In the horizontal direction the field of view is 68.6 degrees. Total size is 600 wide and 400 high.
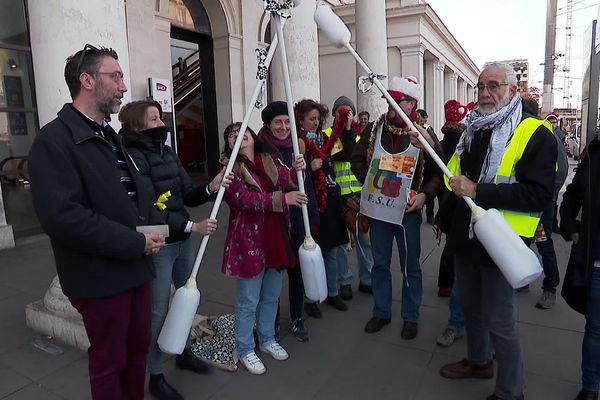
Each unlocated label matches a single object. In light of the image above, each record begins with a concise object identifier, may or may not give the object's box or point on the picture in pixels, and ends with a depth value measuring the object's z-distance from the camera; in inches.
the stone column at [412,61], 568.7
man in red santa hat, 129.1
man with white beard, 89.4
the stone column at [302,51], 247.8
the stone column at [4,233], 232.7
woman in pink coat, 112.5
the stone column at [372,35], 379.7
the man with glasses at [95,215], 71.0
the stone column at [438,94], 701.8
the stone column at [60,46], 127.4
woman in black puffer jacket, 101.6
